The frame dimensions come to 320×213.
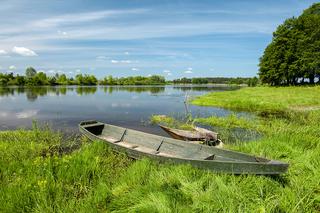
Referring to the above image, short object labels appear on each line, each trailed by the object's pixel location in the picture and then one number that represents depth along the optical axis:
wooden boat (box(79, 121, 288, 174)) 6.54
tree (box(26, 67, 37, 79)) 157.75
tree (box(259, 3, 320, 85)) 47.69
